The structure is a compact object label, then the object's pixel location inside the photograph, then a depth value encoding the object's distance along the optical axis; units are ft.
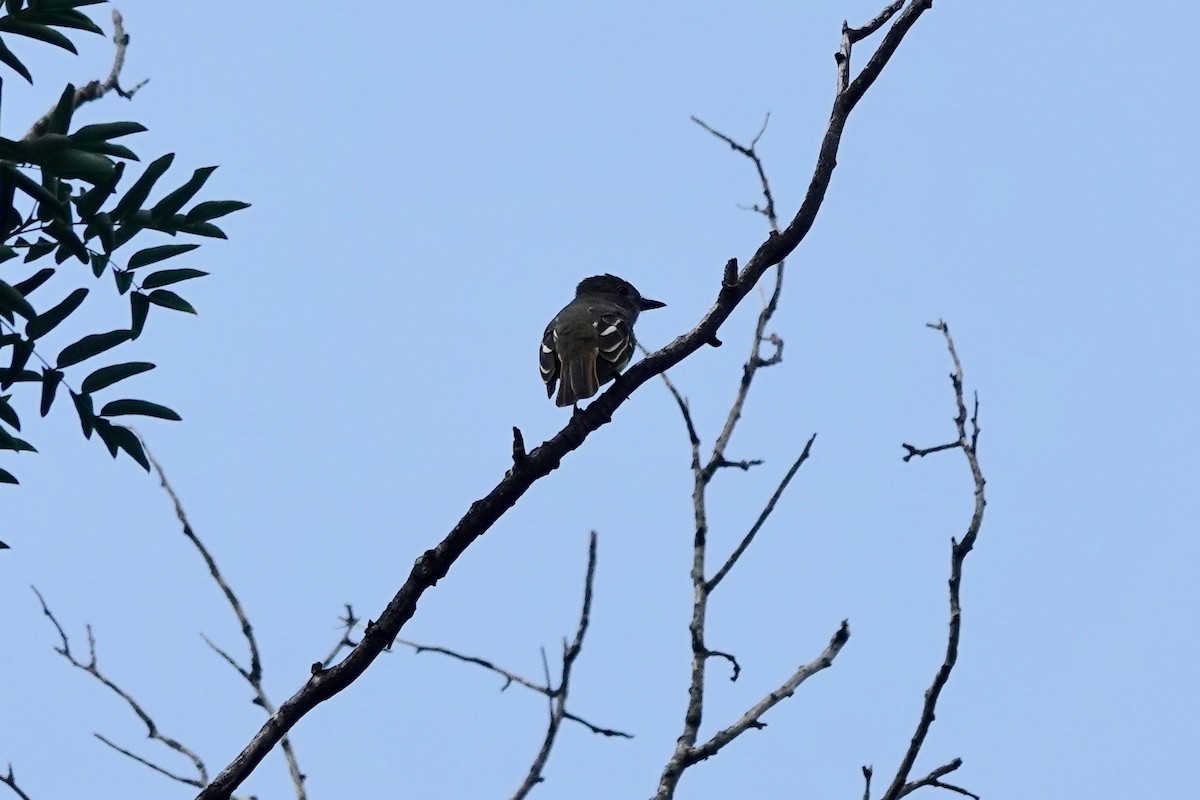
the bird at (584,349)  43.88
